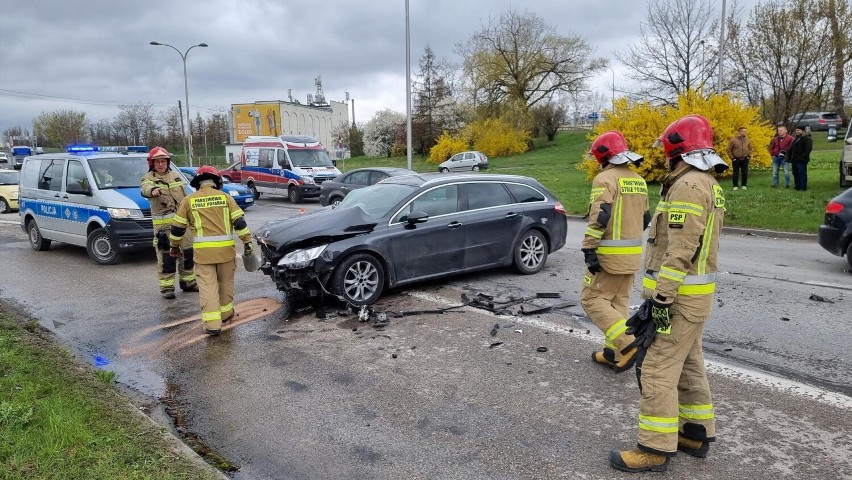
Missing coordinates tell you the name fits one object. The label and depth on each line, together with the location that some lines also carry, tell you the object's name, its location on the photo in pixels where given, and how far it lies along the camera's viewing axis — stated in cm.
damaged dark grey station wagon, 673
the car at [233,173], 2464
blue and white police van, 1000
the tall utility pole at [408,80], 2406
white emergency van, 2208
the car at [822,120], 3736
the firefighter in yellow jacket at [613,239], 471
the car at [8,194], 2067
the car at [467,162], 4024
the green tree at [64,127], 5816
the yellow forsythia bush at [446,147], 4866
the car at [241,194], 1880
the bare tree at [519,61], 4872
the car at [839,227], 843
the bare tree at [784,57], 2278
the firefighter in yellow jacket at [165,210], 784
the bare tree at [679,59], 2936
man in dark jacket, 1473
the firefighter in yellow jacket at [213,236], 619
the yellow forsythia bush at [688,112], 1947
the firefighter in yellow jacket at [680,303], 327
